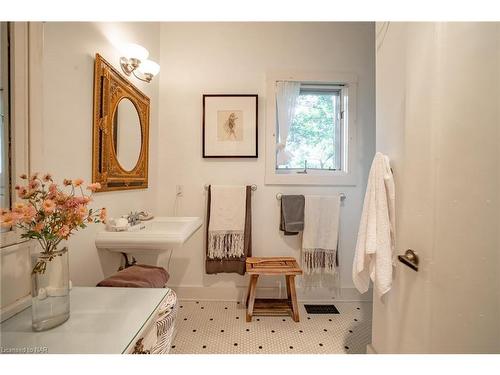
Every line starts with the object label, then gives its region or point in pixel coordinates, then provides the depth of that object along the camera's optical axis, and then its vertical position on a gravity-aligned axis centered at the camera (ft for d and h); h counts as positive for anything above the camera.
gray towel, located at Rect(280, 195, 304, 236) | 5.56 -0.82
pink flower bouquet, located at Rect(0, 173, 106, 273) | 1.82 -0.31
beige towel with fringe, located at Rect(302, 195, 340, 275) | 5.63 -1.40
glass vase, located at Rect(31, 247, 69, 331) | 1.83 -1.03
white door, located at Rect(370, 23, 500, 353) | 1.85 +0.00
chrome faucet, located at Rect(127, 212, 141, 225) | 4.24 -0.78
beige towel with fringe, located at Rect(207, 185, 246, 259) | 5.60 -1.15
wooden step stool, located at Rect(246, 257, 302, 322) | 4.89 -2.51
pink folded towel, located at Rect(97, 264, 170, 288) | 3.17 -1.64
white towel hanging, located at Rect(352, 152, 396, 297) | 2.81 -0.63
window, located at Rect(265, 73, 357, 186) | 5.80 +1.67
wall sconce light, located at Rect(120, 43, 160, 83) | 4.13 +2.59
